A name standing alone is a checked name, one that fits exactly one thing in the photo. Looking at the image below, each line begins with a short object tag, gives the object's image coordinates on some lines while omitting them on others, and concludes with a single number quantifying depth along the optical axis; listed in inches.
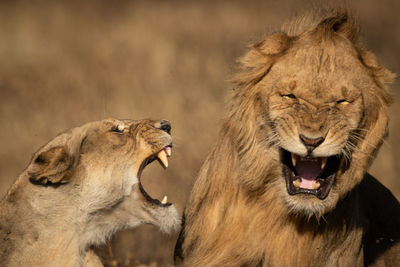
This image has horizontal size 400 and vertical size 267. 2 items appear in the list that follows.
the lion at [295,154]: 332.2
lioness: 327.3
